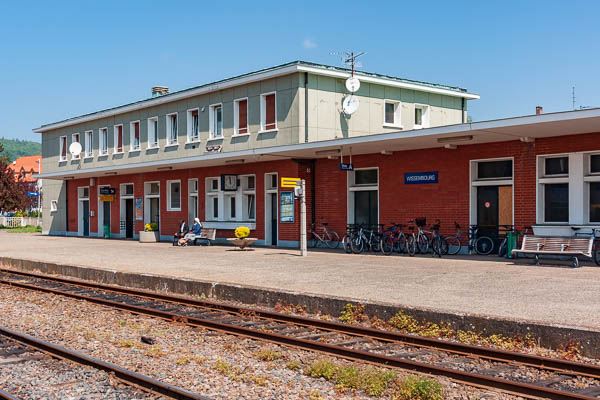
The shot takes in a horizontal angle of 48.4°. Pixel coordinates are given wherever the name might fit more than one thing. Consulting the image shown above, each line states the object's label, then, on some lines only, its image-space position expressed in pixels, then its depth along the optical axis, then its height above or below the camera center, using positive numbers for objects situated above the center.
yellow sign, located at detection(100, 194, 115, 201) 33.88 +0.57
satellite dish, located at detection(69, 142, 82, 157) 36.28 +3.28
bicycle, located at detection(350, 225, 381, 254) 20.42 -1.00
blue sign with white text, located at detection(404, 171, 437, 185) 19.48 +0.92
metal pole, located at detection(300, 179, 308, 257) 18.42 -0.50
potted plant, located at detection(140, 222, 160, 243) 29.06 -1.13
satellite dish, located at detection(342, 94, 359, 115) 24.59 +3.85
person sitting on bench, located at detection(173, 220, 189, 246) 25.96 -1.03
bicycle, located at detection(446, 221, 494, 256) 18.33 -0.93
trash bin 16.98 -0.81
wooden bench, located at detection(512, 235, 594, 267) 14.63 -0.86
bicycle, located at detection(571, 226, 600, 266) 15.05 -0.72
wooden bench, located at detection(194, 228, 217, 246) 25.55 -1.03
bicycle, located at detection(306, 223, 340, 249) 22.76 -1.01
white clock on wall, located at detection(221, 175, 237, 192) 25.84 +1.02
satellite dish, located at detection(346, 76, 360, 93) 24.14 +4.53
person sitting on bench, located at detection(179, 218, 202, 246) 25.31 -0.98
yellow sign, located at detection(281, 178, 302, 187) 18.97 +0.75
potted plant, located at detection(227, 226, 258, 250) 21.80 -1.00
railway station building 16.78 +1.62
